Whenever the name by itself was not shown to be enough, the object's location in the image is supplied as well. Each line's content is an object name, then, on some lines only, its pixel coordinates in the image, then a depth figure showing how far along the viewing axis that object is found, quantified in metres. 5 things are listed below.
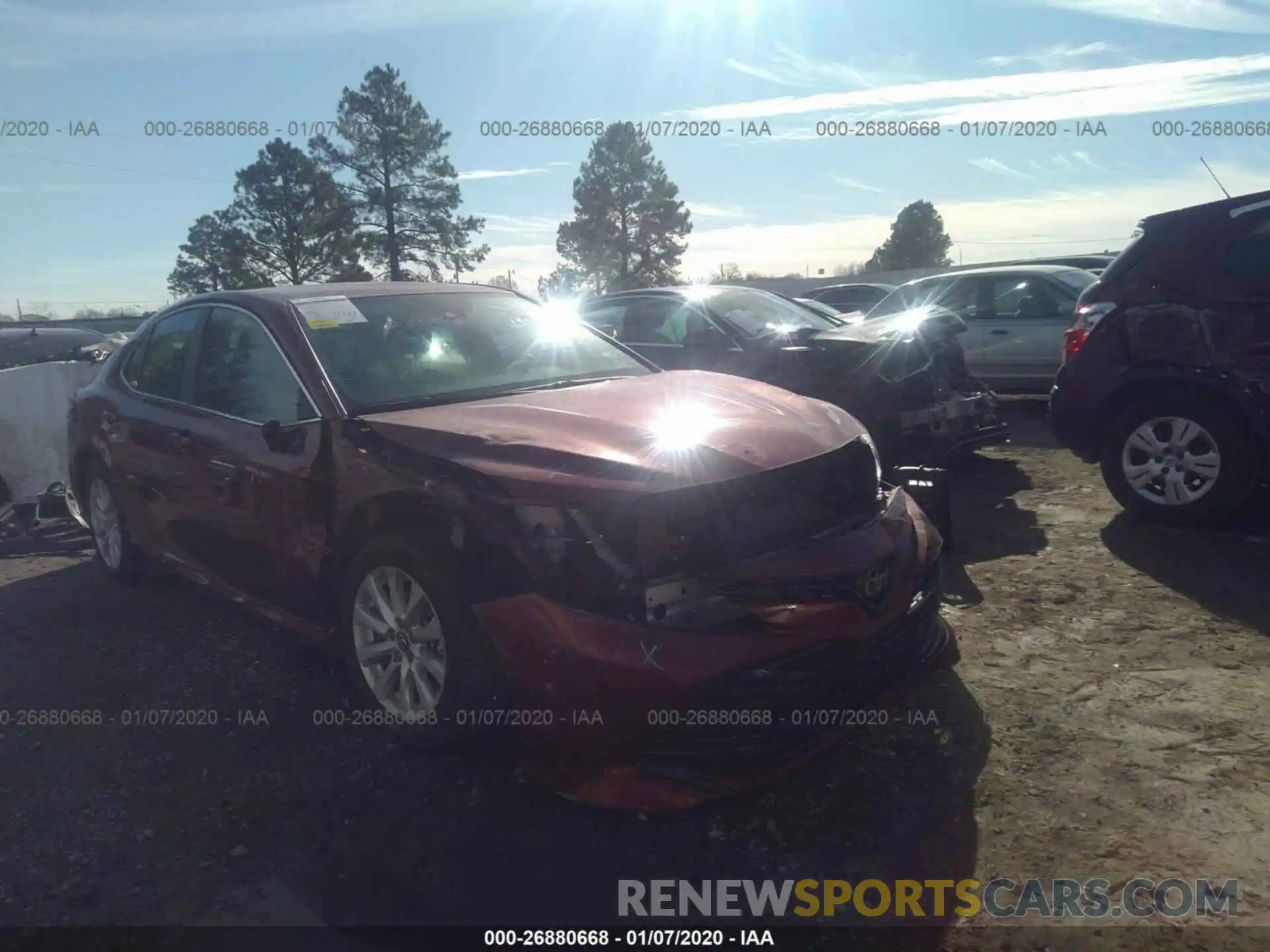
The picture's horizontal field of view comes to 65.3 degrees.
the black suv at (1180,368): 5.27
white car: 7.41
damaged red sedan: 2.80
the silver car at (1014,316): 10.07
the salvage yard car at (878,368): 6.11
